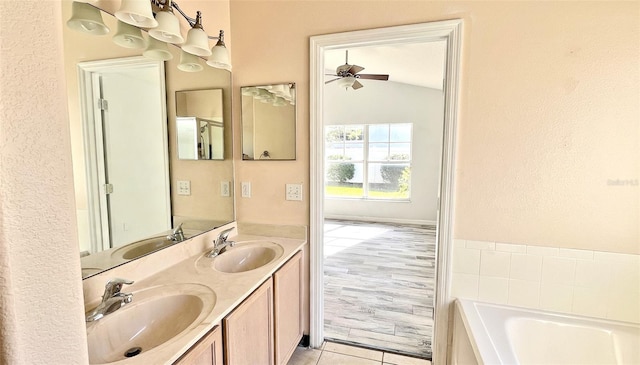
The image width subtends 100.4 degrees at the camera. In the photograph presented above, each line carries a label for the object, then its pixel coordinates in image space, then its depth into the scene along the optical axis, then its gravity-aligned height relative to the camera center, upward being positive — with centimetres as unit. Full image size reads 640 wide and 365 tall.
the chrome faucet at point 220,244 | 158 -50
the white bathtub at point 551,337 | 130 -86
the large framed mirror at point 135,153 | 107 +1
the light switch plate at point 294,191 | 184 -20
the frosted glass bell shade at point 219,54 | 157 +64
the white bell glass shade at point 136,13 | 106 +61
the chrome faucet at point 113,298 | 95 -51
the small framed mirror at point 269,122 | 181 +29
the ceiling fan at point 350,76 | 321 +112
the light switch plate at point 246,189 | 194 -19
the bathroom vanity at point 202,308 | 92 -60
